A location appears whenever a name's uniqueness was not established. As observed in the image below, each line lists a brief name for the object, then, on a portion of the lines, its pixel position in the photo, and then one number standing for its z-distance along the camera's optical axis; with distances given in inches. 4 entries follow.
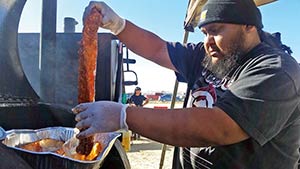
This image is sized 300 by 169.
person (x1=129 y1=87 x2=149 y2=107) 369.4
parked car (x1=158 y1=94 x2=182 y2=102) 1317.1
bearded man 46.4
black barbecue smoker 73.7
